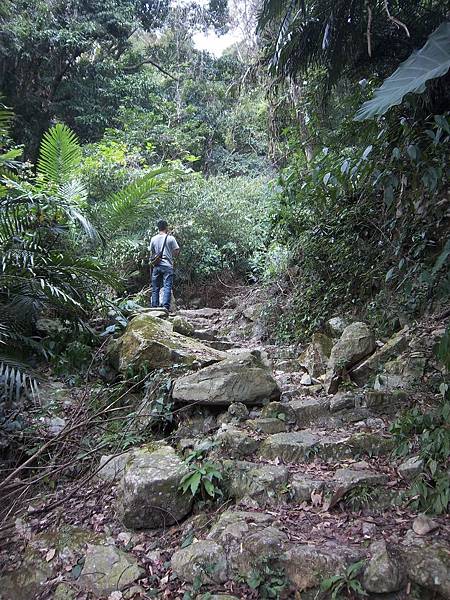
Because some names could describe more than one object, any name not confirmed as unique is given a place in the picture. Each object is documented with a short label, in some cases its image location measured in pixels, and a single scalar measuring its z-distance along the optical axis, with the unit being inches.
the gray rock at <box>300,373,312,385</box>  179.6
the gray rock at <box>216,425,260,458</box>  128.3
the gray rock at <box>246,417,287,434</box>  140.6
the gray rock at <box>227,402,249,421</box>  146.9
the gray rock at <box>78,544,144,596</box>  96.8
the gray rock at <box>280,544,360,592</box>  84.2
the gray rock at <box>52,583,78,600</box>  96.7
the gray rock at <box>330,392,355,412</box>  145.8
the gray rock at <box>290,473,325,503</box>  109.0
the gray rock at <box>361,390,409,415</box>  135.8
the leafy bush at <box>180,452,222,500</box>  112.3
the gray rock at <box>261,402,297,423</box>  146.3
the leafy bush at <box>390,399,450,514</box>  94.0
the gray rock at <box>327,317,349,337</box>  207.2
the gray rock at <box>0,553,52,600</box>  101.7
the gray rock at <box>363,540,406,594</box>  80.2
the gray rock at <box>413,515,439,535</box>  89.2
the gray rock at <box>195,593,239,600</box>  85.3
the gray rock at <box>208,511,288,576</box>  90.4
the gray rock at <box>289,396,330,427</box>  147.3
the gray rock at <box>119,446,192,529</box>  112.4
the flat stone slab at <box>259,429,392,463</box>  122.3
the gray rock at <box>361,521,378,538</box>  93.3
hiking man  272.7
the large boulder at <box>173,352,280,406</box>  151.0
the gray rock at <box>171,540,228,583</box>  91.6
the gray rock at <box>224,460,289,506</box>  111.0
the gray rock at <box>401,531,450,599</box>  78.4
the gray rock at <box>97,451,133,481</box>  134.3
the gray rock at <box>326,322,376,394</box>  165.0
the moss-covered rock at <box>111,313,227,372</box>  182.9
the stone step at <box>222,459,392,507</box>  104.5
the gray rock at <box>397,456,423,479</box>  103.3
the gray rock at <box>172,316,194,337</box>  224.8
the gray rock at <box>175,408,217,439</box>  147.9
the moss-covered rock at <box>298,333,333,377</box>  186.2
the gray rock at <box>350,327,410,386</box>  159.5
